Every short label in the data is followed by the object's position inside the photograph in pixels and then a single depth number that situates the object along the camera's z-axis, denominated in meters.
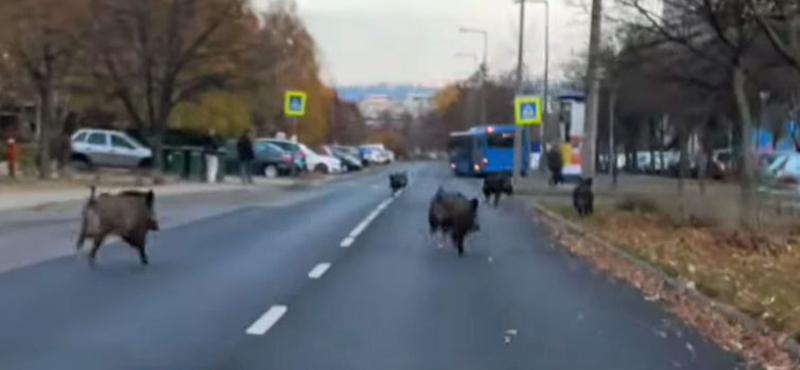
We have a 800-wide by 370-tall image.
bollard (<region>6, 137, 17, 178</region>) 48.72
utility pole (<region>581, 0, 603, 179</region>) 31.51
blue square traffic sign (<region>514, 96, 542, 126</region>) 48.47
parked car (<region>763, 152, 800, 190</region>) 33.09
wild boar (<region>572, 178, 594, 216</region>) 32.50
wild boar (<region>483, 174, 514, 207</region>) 40.97
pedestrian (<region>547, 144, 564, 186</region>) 56.12
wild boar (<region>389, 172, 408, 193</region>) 49.41
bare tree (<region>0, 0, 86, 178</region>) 45.53
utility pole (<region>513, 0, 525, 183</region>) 57.48
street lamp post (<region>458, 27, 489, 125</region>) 100.03
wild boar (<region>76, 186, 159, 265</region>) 19.23
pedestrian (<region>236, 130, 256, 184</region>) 57.75
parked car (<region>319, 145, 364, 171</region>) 96.91
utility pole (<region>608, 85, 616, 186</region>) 60.25
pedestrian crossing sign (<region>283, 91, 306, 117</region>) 62.25
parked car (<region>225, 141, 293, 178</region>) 70.94
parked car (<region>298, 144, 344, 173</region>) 80.56
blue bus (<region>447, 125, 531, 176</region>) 80.69
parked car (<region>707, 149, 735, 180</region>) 44.88
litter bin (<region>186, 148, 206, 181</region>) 60.03
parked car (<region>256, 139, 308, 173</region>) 72.06
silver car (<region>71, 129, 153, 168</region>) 61.78
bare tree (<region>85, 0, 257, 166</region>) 54.28
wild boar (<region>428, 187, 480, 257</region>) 22.83
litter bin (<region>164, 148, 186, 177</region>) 60.81
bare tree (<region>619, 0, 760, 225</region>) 26.23
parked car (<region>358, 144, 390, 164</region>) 119.19
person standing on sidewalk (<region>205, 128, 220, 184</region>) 59.28
